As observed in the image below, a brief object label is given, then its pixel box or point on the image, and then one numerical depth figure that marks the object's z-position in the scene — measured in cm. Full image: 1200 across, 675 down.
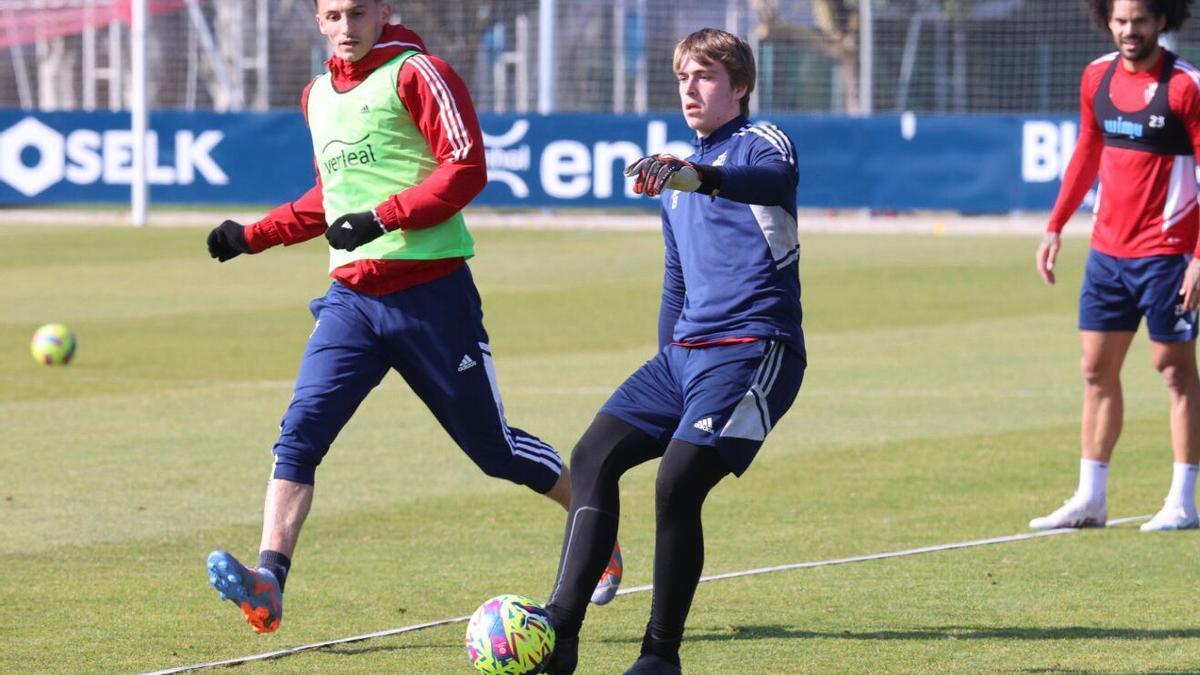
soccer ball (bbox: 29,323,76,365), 3008
